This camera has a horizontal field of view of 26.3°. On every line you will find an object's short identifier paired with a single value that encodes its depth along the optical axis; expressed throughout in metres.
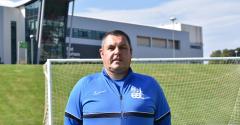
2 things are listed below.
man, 3.13
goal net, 11.73
